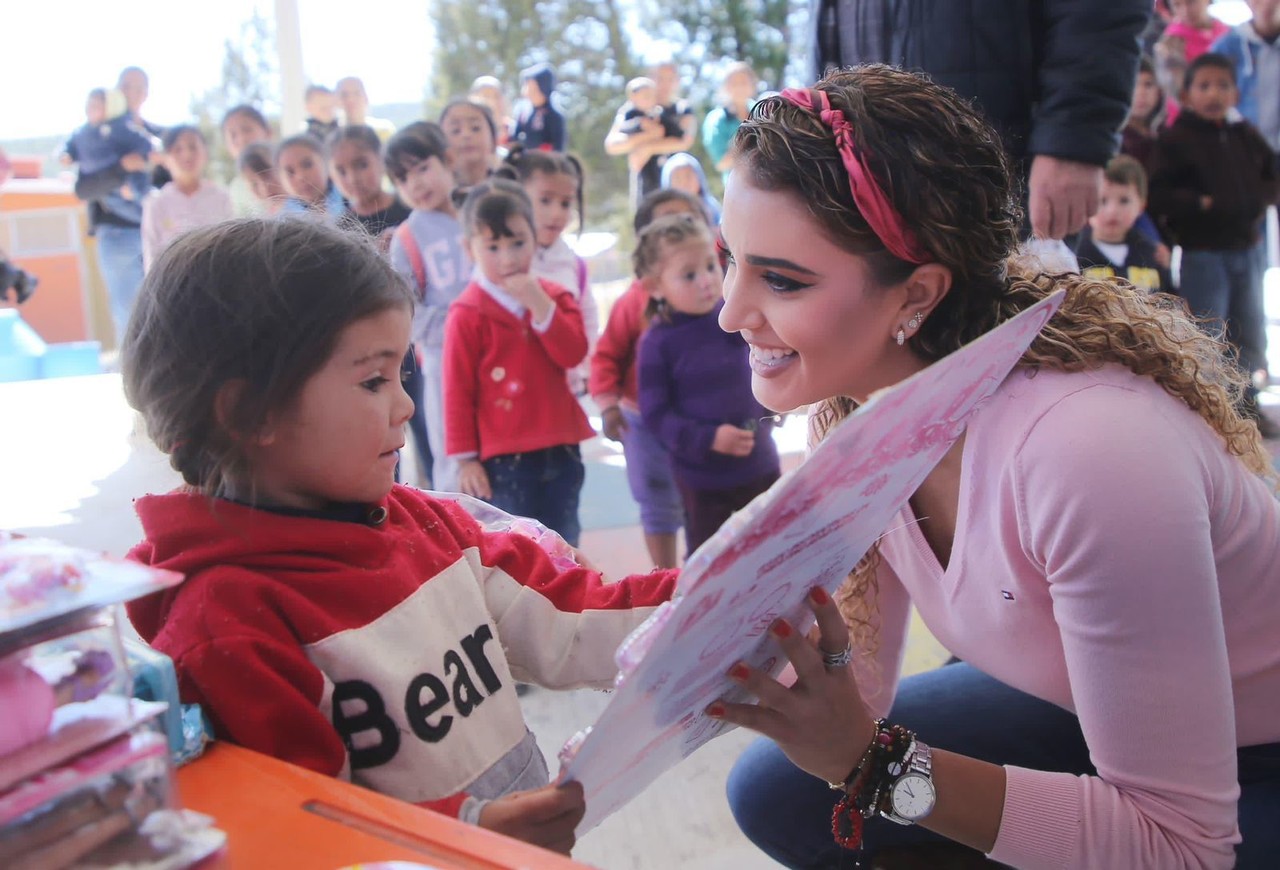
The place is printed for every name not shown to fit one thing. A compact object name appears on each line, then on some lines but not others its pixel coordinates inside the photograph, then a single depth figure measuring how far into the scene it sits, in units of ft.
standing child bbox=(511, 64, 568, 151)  17.89
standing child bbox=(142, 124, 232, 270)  17.53
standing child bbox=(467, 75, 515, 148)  20.45
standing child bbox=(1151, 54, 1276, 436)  15.26
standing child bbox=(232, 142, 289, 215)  14.60
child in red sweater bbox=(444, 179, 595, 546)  9.41
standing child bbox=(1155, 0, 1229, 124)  17.31
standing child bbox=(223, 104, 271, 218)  18.63
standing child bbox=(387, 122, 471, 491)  11.23
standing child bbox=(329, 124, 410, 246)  12.30
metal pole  22.99
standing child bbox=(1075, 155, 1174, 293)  13.89
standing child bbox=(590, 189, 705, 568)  10.80
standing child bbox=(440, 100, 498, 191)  13.91
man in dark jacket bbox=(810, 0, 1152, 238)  6.34
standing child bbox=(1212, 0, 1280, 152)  17.26
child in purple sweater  9.72
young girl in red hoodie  3.01
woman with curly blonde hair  3.28
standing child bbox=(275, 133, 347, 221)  14.03
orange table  2.13
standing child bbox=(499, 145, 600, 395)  12.21
